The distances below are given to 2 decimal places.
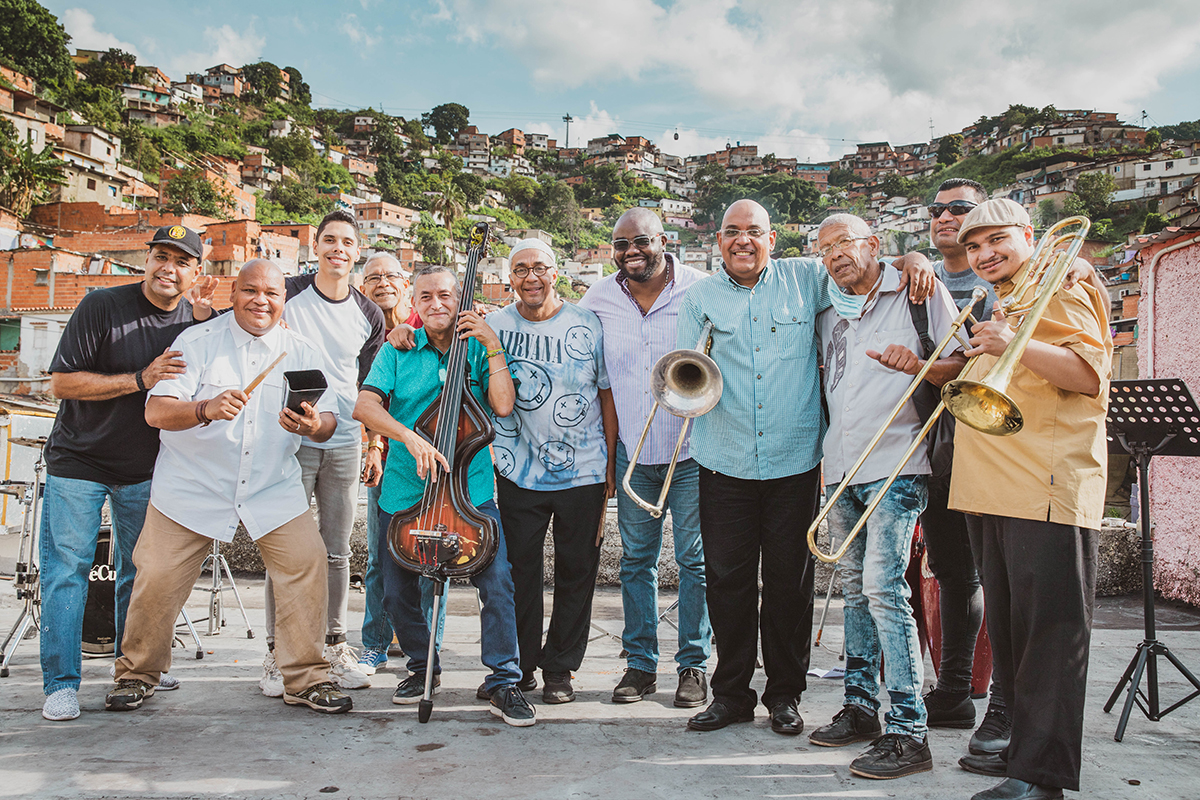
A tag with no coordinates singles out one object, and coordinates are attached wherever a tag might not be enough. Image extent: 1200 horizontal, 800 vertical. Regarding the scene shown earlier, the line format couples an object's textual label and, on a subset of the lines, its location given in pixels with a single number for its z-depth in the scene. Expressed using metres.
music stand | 3.49
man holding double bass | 3.59
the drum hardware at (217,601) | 5.02
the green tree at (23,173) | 42.31
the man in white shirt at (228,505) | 3.53
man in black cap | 3.53
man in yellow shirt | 2.56
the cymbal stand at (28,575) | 4.17
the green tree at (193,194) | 58.66
